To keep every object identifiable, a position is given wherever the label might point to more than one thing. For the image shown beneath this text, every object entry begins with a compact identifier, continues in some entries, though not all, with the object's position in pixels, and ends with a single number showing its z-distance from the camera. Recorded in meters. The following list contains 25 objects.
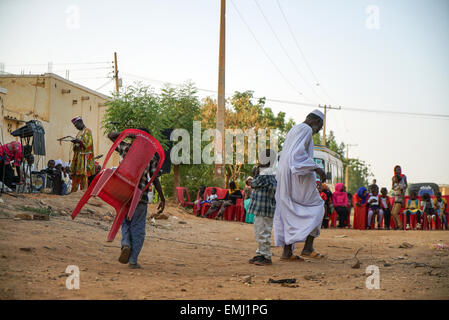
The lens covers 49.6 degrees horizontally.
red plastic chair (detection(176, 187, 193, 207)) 18.67
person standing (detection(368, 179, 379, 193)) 15.57
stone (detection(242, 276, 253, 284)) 5.06
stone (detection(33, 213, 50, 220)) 8.02
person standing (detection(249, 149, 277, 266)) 6.76
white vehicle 23.58
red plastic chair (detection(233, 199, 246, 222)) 16.80
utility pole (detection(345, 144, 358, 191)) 73.31
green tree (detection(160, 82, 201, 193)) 21.89
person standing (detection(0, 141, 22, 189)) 11.43
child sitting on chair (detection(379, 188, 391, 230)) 15.72
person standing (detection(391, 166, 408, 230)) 14.70
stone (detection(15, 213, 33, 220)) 7.74
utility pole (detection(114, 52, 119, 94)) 33.59
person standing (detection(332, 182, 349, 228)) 16.44
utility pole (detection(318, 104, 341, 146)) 47.61
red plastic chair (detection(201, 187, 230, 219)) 17.06
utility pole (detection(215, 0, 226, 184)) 19.84
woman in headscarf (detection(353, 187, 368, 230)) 15.98
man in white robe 7.01
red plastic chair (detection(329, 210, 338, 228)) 16.47
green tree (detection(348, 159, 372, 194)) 83.88
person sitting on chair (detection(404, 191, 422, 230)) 15.67
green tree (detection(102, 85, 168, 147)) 18.38
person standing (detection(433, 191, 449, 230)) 15.55
